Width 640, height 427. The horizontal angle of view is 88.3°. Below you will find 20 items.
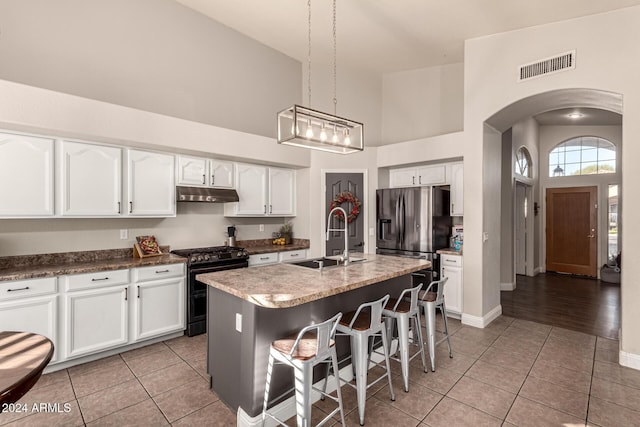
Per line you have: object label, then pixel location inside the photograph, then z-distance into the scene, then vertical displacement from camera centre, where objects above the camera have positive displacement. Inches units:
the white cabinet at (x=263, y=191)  182.4 +12.4
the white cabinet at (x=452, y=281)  171.9 -36.0
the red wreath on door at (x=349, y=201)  203.8 +6.0
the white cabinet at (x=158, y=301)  132.8 -37.1
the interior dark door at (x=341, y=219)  207.6 +0.4
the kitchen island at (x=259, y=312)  83.4 -28.6
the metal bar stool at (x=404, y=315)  102.3 -32.5
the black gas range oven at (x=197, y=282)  147.5 -29.8
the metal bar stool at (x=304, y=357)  74.5 -33.7
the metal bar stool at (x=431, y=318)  114.8 -36.7
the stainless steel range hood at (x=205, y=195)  154.0 +8.8
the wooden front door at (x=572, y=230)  278.1 -15.3
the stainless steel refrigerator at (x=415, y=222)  179.3 -5.4
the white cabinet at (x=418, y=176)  193.9 +22.7
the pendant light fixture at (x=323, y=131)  102.0 +28.5
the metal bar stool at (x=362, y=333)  87.1 -32.9
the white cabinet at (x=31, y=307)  104.8 -31.1
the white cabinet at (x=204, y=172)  158.4 +20.5
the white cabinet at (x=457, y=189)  184.7 +13.1
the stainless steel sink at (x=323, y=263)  117.6 -18.8
